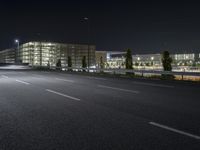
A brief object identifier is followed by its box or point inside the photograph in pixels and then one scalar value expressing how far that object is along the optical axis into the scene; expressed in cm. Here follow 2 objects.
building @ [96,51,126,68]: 17628
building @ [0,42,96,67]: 18781
